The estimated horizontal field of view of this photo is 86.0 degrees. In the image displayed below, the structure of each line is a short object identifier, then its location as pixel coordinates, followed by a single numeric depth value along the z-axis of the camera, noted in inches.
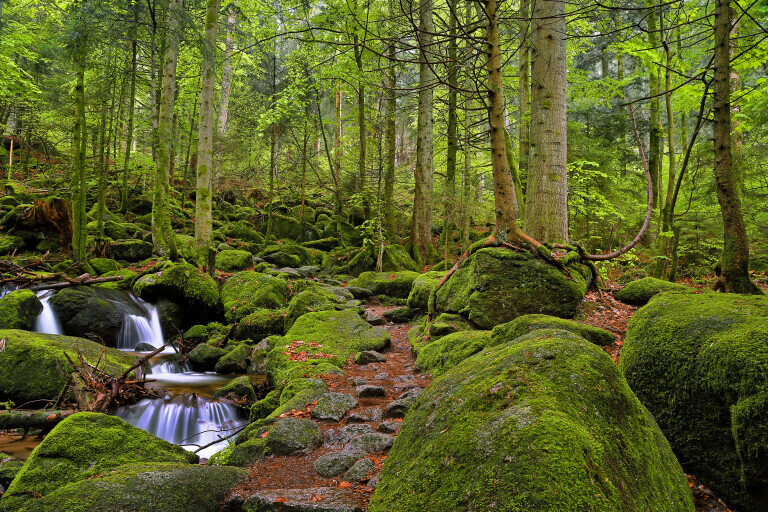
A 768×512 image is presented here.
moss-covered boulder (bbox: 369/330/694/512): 64.5
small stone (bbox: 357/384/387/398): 195.5
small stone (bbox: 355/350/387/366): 253.0
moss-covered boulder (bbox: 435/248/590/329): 230.5
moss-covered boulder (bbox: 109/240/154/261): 542.3
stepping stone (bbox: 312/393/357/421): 173.6
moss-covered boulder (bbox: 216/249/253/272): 569.9
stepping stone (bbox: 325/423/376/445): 156.1
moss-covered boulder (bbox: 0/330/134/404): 233.0
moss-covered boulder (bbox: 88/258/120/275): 465.1
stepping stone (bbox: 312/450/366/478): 131.5
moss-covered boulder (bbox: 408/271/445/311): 344.2
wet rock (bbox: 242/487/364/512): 102.6
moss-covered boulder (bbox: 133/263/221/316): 409.4
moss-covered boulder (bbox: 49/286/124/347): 354.0
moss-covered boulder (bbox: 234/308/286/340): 353.7
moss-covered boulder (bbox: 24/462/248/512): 105.3
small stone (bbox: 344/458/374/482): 122.6
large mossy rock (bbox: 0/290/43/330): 323.6
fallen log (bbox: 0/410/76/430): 193.3
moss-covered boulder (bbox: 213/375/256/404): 251.1
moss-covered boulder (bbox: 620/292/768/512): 99.2
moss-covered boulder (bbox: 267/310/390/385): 236.5
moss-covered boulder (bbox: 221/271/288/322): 398.0
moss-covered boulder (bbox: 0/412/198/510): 121.0
